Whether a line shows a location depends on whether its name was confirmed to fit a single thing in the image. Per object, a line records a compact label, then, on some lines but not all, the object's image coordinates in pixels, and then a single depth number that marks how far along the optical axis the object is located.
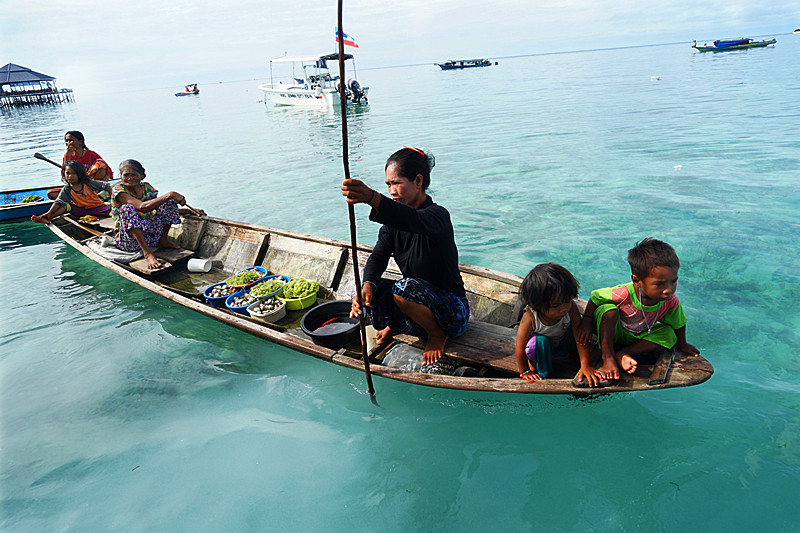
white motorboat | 31.50
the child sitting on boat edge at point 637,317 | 2.47
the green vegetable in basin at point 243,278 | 4.91
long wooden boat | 2.59
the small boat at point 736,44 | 60.47
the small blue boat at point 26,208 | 8.57
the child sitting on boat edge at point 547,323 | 2.56
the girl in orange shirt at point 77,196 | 7.02
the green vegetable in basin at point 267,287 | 4.61
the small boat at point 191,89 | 77.56
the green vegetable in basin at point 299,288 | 4.55
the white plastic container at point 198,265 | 5.62
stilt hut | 44.91
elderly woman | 5.44
